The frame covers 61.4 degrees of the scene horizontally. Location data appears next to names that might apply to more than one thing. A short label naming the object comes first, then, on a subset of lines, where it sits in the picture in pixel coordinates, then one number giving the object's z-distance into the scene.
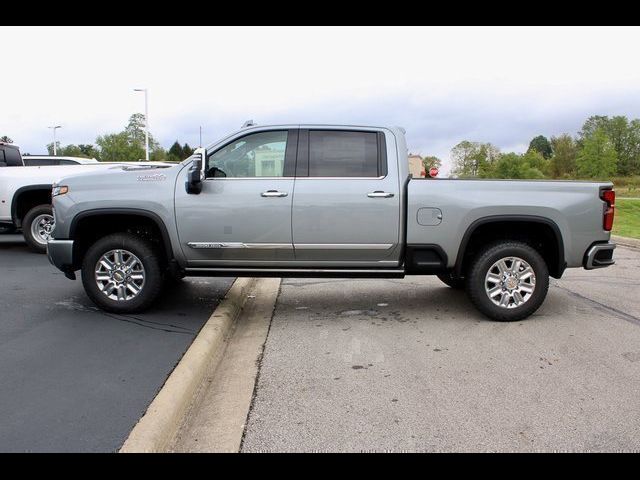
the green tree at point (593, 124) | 72.25
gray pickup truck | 5.49
